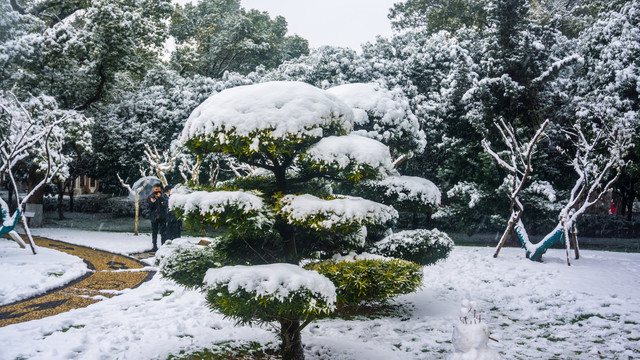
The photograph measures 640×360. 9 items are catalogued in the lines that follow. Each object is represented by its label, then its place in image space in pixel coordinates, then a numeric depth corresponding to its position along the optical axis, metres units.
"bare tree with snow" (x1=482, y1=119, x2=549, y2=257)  9.52
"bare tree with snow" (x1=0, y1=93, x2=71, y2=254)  9.16
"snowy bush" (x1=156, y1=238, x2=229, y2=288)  4.48
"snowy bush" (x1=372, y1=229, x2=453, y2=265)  6.73
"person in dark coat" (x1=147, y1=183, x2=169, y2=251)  10.92
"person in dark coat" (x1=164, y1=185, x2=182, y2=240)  11.05
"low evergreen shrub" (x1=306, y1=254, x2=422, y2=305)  3.88
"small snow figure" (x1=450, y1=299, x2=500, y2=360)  3.58
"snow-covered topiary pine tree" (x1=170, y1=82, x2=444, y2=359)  3.63
